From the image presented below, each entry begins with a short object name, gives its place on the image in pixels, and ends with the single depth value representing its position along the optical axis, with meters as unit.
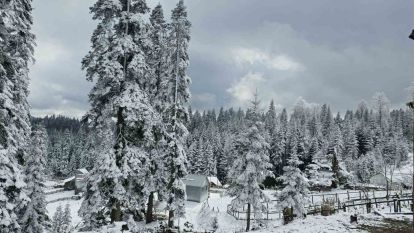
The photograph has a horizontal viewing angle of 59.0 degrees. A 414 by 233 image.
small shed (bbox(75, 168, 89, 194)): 84.69
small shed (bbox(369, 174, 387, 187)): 85.21
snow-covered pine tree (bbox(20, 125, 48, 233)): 29.03
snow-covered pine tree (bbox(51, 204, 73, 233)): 45.56
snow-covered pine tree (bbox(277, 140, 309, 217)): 36.25
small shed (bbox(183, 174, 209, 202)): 60.62
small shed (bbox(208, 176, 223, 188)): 81.38
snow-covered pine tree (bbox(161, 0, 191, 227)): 27.64
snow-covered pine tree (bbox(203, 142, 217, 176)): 89.75
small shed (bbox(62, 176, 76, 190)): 94.41
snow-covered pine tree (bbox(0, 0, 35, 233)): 12.80
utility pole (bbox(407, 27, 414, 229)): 12.88
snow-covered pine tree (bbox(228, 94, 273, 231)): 35.19
